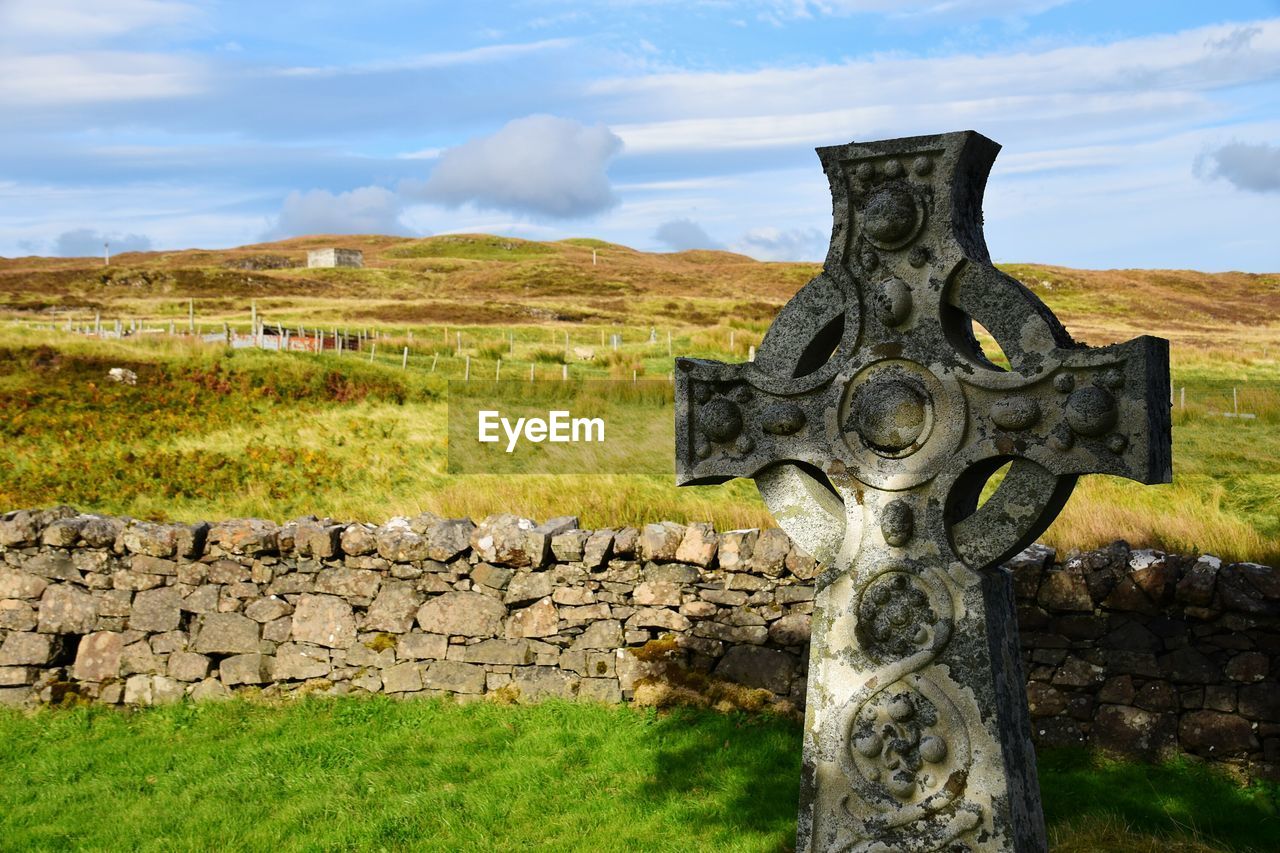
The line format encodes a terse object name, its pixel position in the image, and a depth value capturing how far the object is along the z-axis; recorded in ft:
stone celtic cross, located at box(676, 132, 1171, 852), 12.85
